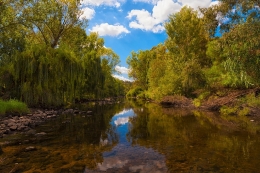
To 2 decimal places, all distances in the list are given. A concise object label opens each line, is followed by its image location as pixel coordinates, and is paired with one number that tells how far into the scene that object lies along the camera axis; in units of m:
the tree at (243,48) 13.46
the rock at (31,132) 11.22
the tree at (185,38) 39.03
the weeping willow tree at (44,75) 19.38
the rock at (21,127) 11.95
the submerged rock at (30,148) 8.21
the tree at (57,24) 29.83
